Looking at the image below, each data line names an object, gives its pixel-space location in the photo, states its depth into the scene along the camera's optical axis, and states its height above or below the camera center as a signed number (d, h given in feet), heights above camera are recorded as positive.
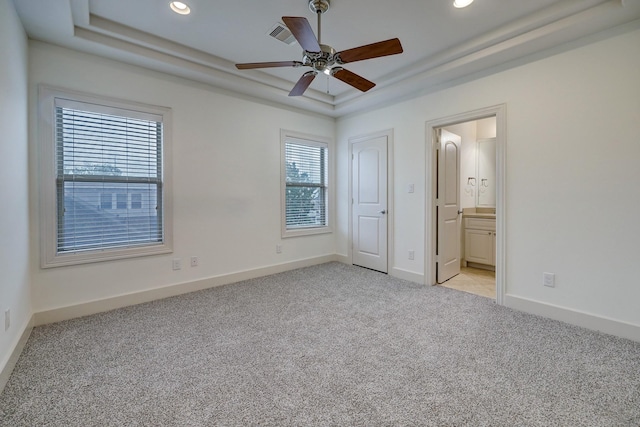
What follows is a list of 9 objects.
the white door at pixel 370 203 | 13.92 +0.25
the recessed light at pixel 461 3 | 7.40 +5.40
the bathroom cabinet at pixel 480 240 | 14.48 -1.79
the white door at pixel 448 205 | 12.37 +0.09
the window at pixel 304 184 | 14.53 +1.30
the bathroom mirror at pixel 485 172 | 15.90 +1.95
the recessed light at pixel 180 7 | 7.56 +5.52
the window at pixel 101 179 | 8.62 +1.02
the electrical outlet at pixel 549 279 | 8.88 -2.33
